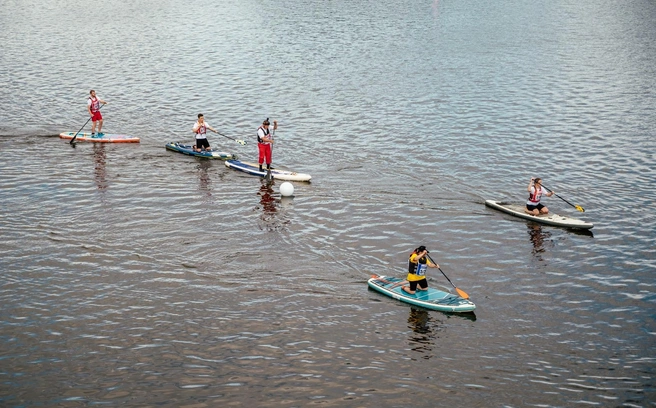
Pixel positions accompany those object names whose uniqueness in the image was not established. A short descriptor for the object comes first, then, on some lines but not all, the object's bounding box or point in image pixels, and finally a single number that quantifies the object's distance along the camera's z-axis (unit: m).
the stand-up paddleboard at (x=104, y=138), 46.56
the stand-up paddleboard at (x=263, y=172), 40.00
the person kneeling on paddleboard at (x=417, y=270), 27.48
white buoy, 37.66
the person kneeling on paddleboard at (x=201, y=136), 42.94
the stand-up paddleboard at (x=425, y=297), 26.92
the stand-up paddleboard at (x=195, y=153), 43.56
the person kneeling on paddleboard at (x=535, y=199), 35.34
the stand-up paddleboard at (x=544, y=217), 34.56
